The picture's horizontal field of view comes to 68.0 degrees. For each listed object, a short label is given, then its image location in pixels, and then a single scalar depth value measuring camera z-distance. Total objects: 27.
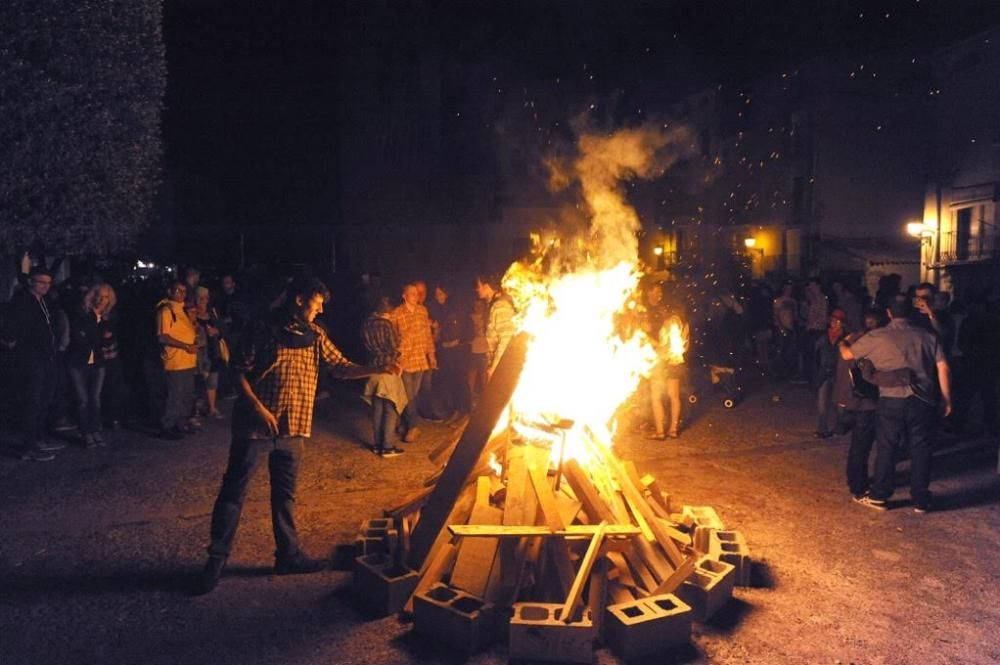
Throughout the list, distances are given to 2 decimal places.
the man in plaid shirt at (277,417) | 4.99
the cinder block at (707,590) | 4.55
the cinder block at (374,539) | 5.13
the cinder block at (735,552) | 5.03
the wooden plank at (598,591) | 4.38
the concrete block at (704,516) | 5.59
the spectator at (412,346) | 9.03
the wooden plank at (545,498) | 4.91
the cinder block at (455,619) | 4.14
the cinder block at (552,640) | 4.02
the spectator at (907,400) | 6.50
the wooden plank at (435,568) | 4.65
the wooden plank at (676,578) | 4.53
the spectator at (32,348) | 8.27
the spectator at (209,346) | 10.12
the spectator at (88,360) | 8.84
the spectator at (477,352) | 10.43
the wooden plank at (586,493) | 5.05
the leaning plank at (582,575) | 4.14
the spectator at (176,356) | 8.99
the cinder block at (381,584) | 4.59
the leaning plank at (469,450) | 4.88
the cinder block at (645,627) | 4.09
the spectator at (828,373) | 8.94
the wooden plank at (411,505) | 5.57
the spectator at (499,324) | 9.24
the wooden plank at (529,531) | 4.64
